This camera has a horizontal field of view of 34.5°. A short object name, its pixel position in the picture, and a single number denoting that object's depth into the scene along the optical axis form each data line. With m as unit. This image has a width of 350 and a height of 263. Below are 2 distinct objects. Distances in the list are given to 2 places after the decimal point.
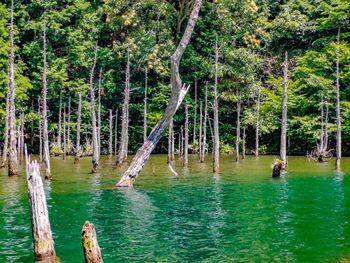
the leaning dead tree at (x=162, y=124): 38.00
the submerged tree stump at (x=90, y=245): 15.53
